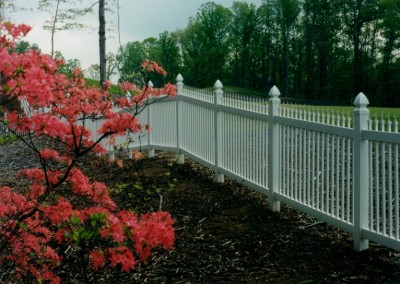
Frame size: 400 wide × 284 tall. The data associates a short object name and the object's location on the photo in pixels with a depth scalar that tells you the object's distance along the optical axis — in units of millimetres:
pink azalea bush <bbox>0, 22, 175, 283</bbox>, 3383
